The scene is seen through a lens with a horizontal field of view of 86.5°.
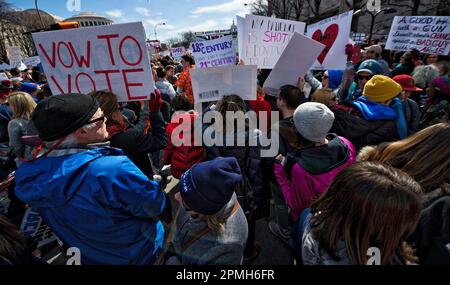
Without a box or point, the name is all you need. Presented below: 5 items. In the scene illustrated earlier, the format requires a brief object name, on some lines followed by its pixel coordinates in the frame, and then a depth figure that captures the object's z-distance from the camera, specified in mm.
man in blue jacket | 1221
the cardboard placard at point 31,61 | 12523
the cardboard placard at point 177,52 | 12562
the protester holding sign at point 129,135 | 2184
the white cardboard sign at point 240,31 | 3741
